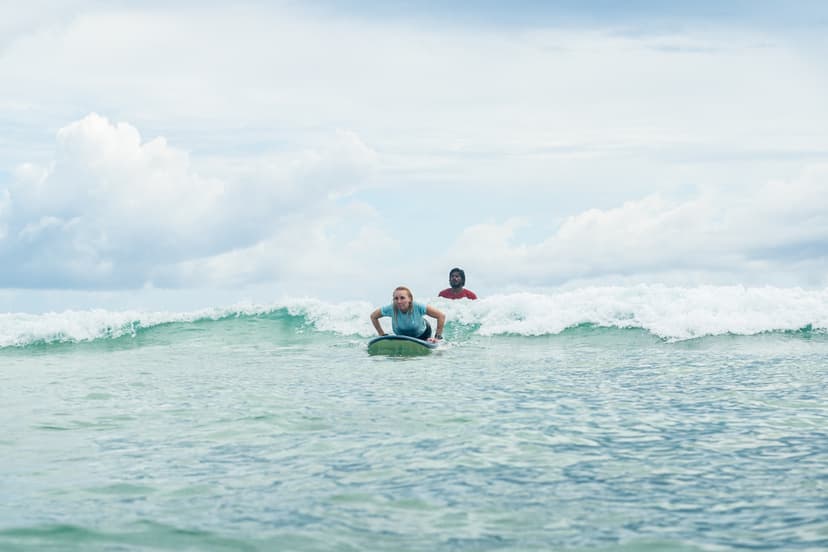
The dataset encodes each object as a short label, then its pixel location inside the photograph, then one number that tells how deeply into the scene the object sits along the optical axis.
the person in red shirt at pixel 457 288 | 21.73
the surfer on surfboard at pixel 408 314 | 16.55
